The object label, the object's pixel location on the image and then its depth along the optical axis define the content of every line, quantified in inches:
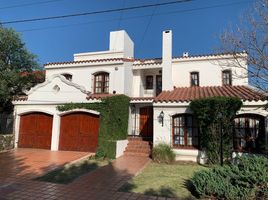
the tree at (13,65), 691.4
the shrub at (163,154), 519.8
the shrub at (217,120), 488.7
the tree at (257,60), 388.8
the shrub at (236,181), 272.5
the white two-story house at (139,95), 552.2
